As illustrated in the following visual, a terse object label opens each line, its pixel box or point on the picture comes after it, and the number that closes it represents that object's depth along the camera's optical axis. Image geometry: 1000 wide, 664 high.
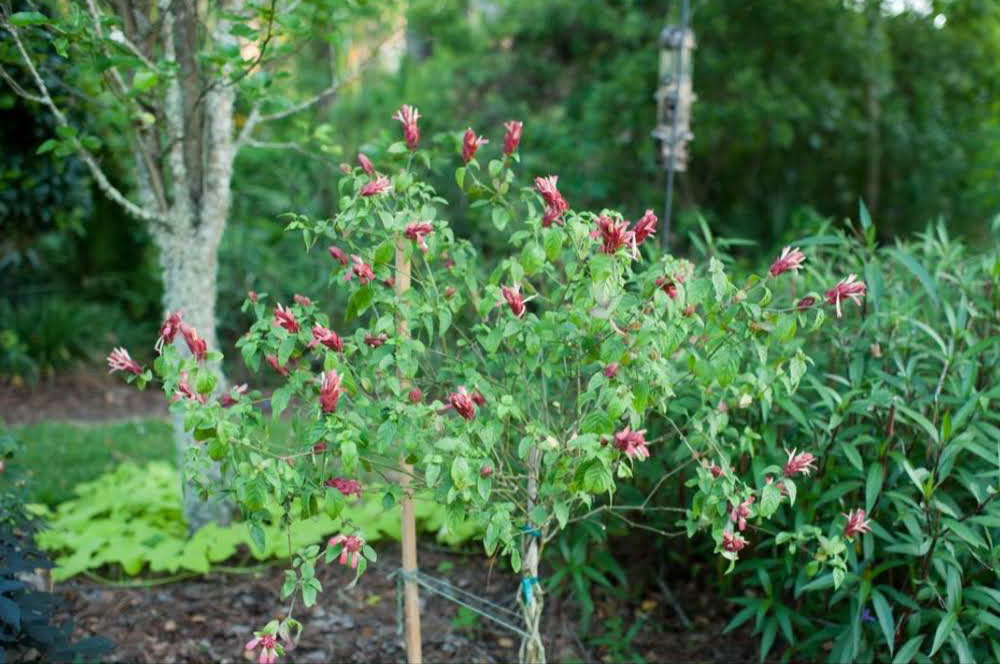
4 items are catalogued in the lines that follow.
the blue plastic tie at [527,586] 2.31
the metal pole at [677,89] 4.43
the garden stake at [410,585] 2.40
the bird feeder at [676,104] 4.48
